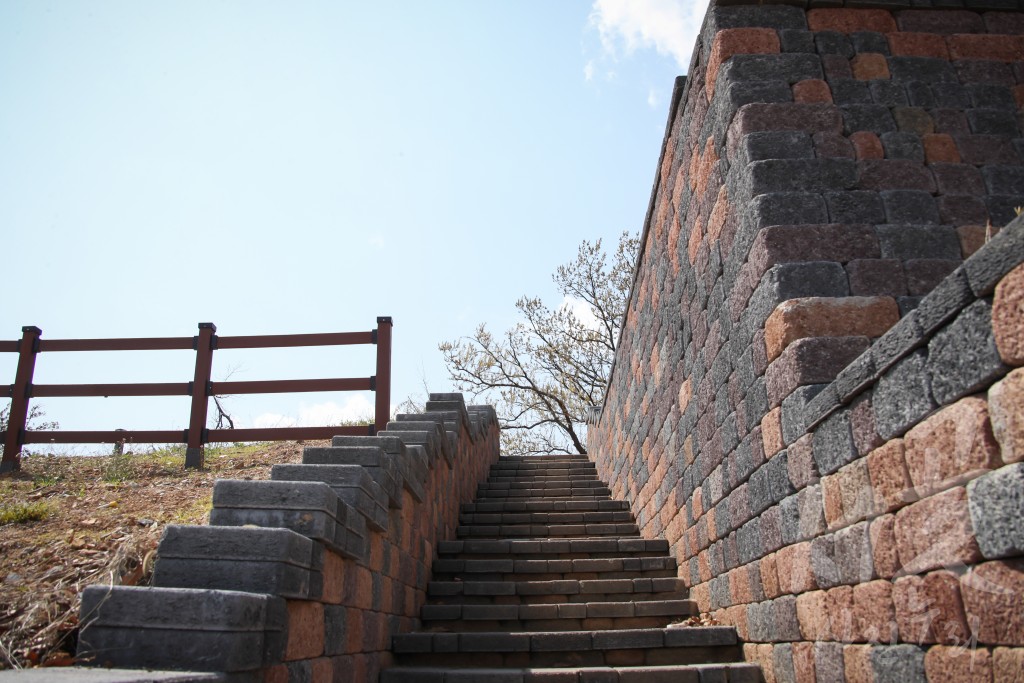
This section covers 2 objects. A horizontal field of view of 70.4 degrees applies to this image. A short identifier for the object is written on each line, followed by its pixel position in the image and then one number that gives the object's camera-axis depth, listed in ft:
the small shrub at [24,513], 15.89
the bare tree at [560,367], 56.08
